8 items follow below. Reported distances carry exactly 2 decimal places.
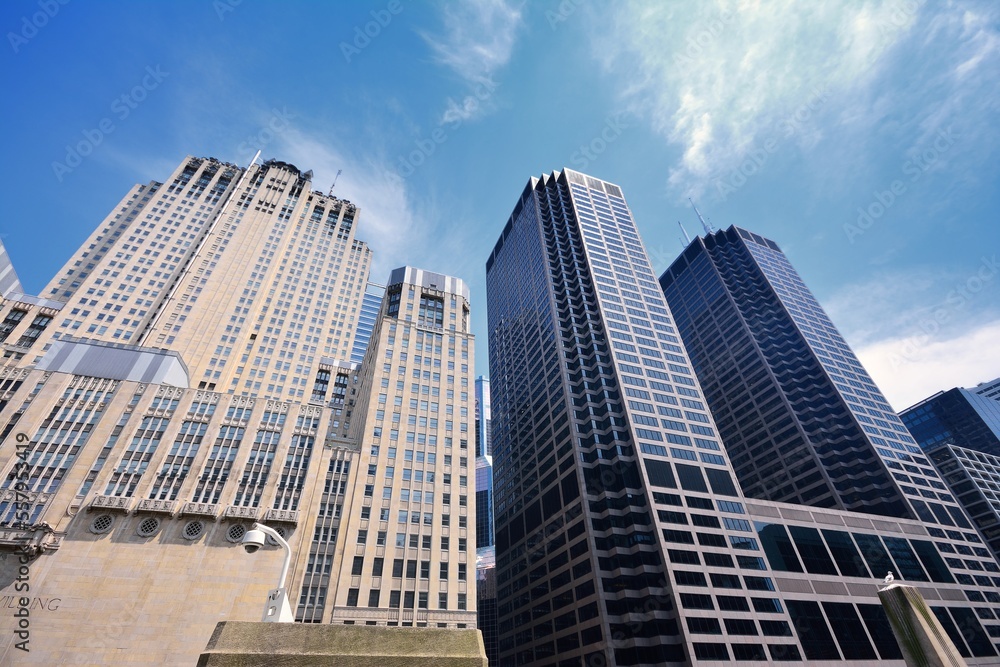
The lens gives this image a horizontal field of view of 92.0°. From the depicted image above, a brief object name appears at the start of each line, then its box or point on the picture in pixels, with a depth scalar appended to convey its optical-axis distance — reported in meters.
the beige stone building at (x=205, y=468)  46.16
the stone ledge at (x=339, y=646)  8.48
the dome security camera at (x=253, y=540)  12.66
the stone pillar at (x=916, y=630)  13.95
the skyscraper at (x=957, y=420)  147.75
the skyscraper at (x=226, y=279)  99.75
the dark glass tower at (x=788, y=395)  113.44
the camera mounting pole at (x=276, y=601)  11.30
